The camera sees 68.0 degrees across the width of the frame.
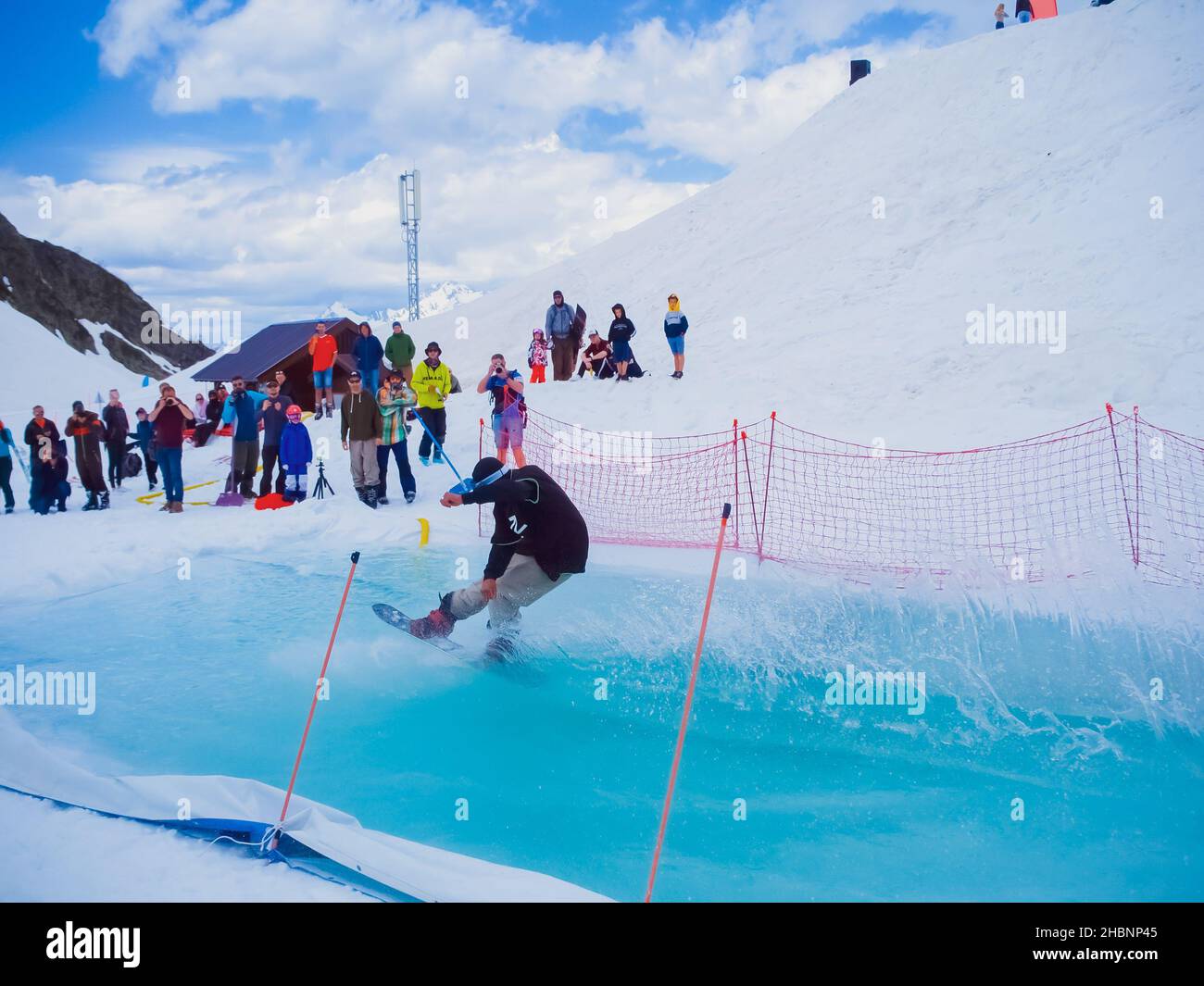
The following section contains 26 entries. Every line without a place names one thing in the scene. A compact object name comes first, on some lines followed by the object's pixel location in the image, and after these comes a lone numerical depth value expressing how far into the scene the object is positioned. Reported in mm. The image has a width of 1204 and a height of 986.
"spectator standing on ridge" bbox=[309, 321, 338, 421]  16859
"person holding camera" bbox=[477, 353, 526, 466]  11852
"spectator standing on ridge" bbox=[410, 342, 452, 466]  12453
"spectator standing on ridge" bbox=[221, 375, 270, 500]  12188
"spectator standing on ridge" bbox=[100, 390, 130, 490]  15148
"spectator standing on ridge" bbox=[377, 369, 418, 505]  11742
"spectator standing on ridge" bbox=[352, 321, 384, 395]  15102
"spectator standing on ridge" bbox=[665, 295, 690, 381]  16672
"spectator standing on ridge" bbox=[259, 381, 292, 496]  12398
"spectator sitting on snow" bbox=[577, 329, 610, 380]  18109
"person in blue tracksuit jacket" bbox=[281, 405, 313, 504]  11945
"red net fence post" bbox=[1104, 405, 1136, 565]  8555
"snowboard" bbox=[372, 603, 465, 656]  7102
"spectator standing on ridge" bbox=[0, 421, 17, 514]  12617
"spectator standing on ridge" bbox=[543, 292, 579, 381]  18141
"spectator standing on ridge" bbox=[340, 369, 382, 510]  11547
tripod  12359
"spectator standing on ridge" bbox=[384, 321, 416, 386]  15242
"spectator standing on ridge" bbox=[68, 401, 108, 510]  12625
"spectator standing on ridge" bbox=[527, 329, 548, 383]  18609
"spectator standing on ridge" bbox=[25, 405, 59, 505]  12016
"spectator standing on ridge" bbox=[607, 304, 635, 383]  17156
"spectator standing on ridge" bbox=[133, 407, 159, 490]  15423
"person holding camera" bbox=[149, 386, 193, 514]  11711
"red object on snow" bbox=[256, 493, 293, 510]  11781
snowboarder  6394
